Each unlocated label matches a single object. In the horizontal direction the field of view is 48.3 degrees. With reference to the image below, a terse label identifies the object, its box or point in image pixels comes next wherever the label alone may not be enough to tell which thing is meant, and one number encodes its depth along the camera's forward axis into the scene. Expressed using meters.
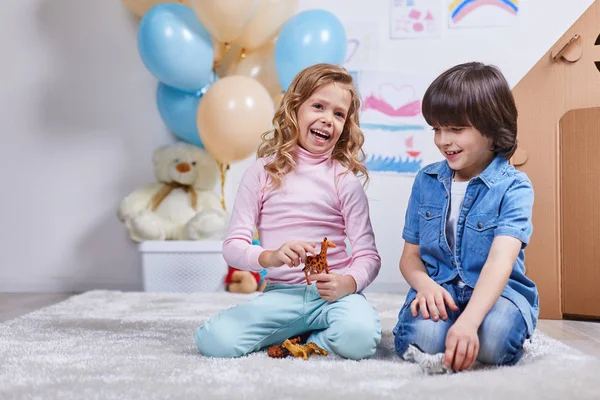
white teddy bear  2.26
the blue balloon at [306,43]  1.99
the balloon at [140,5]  2.30
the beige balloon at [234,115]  1.96
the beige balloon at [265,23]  2.09
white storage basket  2.25
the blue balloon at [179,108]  2.23
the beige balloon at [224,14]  1.94
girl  1.14
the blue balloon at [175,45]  1.99
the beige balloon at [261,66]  2.19
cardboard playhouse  1.64
